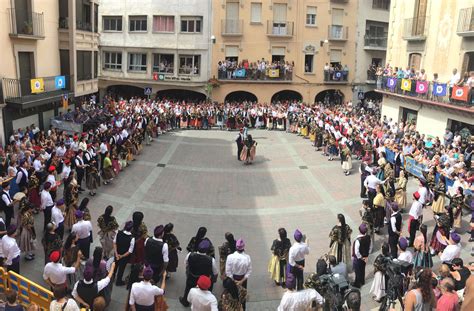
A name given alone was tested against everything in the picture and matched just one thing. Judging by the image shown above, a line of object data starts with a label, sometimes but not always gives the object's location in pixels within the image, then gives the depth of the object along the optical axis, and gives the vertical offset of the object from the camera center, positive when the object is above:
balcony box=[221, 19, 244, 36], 37.03 +3.34
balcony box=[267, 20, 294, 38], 37.38 +3.34
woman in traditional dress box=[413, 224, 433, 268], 10.39 -4.21
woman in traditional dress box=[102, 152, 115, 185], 17.95 -4.39
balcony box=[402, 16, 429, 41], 25.11 +2.69
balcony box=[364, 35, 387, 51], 39.53 +2.72
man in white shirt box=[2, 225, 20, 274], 9.48 -4.06
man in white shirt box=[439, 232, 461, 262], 10.02 -3.89
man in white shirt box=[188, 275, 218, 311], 7.61 -3.96
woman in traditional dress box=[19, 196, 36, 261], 11.05 -4.30
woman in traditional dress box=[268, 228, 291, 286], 10.48 -4.48
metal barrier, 8.21 -4.38
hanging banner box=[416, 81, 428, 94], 23.77 -0.63
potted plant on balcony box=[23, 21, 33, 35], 21.45 +1.46
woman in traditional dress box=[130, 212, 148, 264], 10.34 -4.12
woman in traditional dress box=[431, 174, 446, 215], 14.57 -4.07
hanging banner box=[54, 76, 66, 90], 24.59 -1.25
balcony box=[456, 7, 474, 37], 20.99 +2.58
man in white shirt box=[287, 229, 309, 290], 9.84 -4.07
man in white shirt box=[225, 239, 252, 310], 9.27 -4.12
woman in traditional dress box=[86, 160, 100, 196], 16.69 -4.36
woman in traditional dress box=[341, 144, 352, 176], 20.48 -4.07
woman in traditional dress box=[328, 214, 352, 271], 11.02 -4.25
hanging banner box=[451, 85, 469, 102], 20.30 -0.73
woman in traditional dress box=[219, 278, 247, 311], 8.27 -4.27
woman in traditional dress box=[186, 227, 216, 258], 9.70 -3.85
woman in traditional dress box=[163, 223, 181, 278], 10.07 -4.21
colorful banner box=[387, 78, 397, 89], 27.07 -0.55
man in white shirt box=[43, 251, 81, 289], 8.55 -4.06
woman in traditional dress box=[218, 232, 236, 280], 9.93 -4.16
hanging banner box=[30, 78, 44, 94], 21.92 -1.33
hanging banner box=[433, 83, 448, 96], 22.11 -0.65
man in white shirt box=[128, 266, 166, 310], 7.74 -3.99
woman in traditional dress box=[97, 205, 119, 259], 10.79 -4.05
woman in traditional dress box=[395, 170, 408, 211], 15.56 -4.12
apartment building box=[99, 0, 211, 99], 36.84 +1.63
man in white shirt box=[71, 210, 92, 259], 10.46 -4.03
